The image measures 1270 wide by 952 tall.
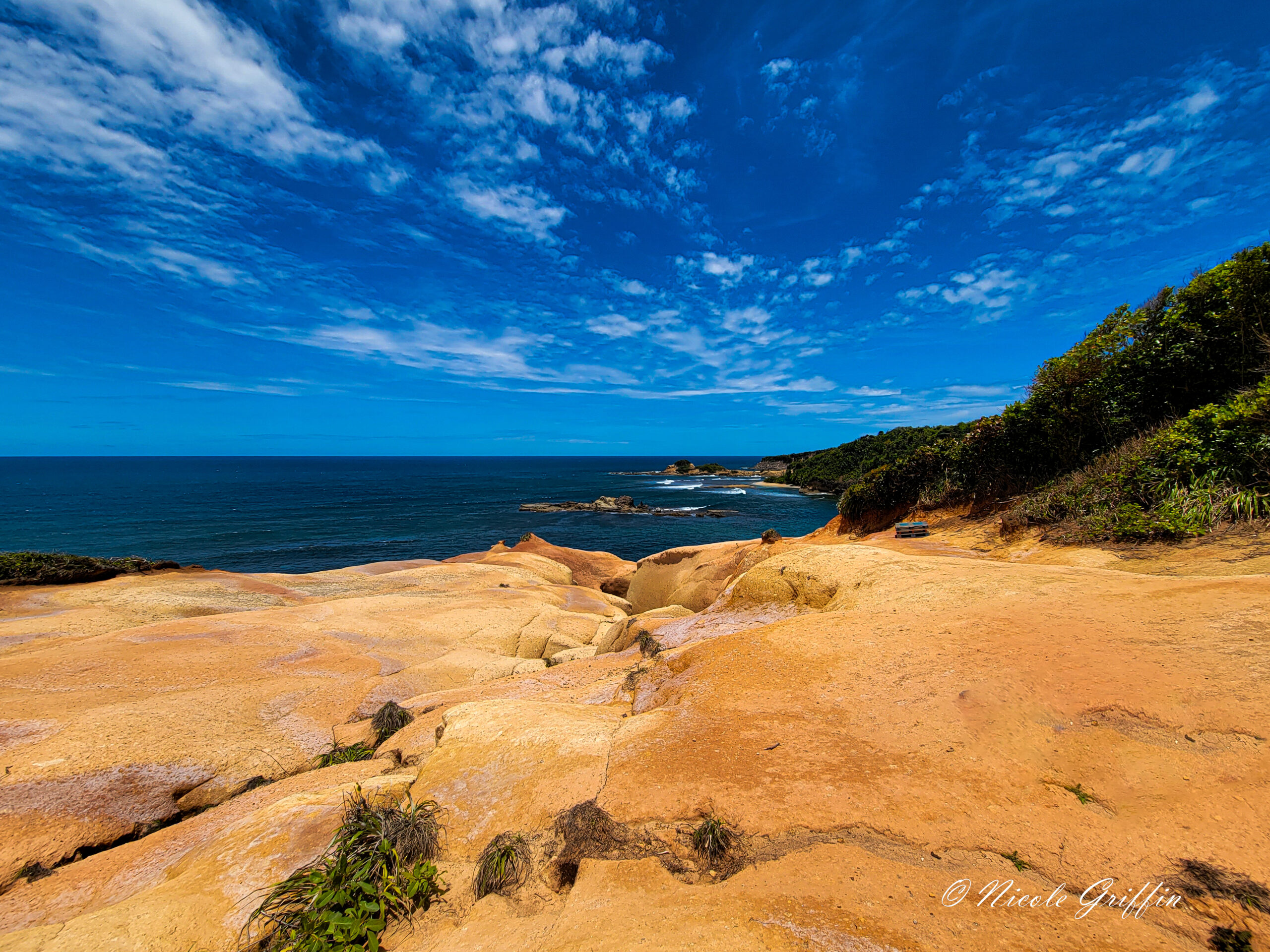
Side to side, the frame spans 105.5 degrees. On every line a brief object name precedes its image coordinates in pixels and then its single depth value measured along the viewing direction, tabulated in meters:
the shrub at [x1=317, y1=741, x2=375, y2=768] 7.10
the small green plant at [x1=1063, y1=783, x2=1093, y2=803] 3.95
